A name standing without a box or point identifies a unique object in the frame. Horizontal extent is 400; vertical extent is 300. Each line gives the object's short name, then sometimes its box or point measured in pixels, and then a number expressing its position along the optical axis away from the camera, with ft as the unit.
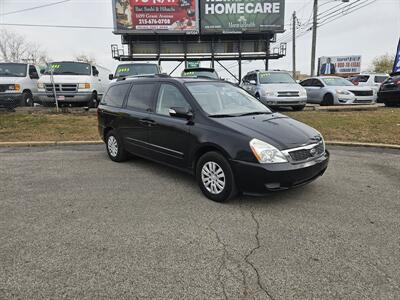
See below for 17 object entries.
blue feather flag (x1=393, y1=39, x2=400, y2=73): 51.16
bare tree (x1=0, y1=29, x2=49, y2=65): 192.77
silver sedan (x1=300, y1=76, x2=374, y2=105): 42.64
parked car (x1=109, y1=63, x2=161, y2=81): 40.73
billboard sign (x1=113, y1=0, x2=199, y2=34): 89.71
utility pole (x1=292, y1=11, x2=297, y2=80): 97.48
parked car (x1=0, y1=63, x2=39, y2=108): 38.17
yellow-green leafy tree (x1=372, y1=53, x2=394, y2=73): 191.93
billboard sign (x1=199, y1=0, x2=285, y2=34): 91.25
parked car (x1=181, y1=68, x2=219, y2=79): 42.96
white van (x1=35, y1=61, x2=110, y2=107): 36.86
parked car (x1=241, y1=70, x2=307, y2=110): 38.17
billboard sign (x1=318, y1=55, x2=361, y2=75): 144.21
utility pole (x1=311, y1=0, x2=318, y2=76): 76.43
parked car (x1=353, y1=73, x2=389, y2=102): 56.70
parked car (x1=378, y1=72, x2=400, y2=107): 40.45
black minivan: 11.83
